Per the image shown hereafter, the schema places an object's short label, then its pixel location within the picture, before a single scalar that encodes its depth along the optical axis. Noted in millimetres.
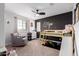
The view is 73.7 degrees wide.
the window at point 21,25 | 1643
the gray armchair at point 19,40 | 2389
